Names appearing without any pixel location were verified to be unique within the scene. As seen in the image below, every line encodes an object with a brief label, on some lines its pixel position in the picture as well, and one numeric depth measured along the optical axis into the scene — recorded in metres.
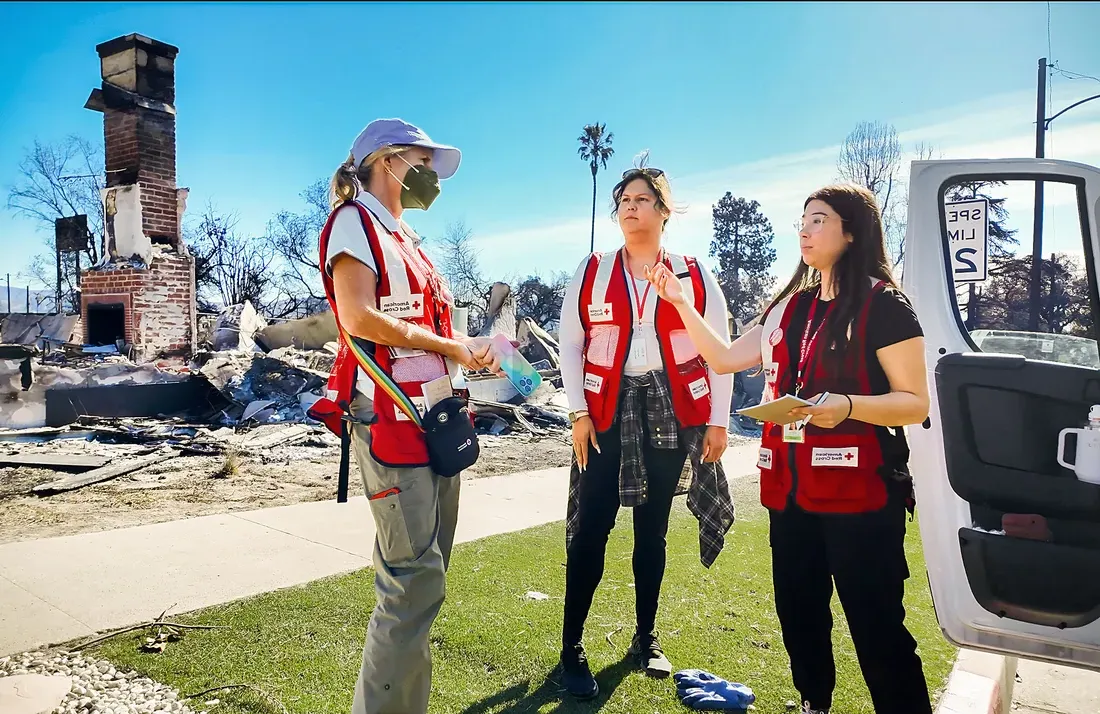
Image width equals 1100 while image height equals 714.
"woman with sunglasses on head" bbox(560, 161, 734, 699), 2.99
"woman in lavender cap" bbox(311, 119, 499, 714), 2.11
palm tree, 45.78
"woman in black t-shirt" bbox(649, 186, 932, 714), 2.12
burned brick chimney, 11.88
